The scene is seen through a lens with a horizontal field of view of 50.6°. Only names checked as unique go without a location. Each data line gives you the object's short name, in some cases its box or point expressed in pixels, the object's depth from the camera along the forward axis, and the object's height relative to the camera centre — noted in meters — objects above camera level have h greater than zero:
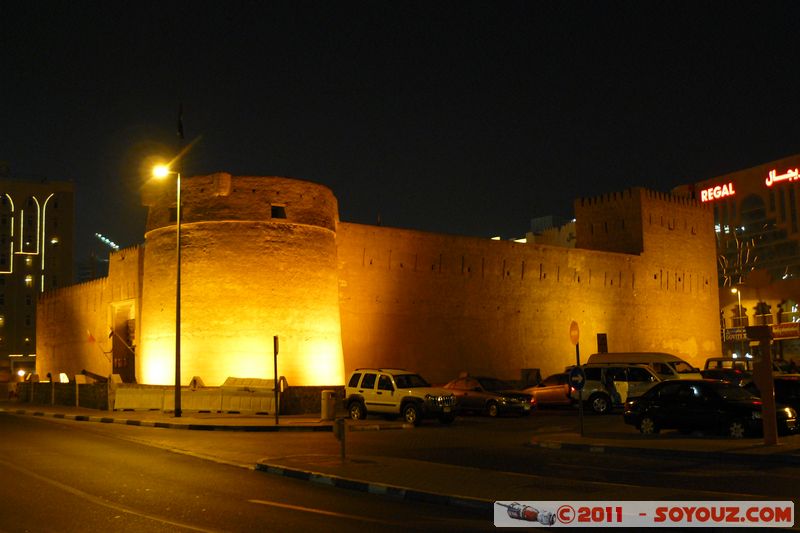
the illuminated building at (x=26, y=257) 98.88 +12.39
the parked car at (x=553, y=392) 29.55 -1.42
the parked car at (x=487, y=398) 27.00 -1.46
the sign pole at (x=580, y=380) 17.78 -0.61
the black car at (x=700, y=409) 17.61 -1.31
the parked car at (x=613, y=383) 26.31 -1.02
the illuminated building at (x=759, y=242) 66.81 +13.50
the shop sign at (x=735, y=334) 62.72 +1.06
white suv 23.30 -1.17
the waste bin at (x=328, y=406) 23.09 -1.36
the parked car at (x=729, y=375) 28.33 -0.91
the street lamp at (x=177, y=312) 25.08 +1.41
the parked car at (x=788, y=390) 19.94 -1.03
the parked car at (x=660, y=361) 29.61 -0.45
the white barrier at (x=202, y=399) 26.52 -1.30
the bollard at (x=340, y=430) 13.39 -1.17
